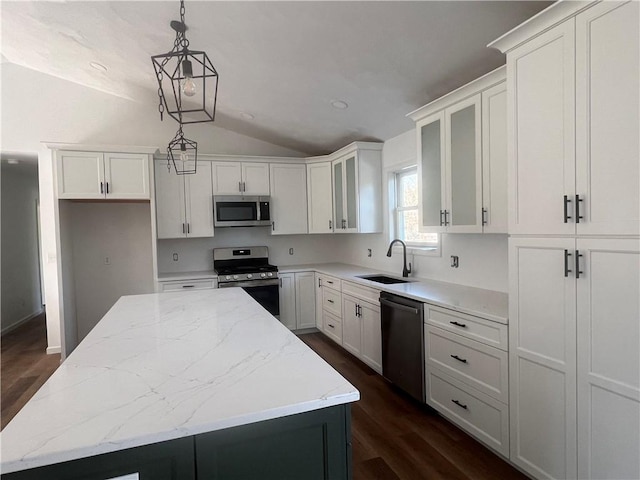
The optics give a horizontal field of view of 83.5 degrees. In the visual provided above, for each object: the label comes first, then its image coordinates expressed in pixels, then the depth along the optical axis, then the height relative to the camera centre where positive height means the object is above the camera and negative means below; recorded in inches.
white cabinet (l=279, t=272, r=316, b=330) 183.3 -35.0
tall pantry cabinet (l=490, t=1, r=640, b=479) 56.8 -2.7
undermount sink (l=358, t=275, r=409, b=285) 144.2 -19.9
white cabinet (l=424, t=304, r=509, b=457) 81.6 -36.4
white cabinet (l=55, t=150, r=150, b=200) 151.3 +26.8
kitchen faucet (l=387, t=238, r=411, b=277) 143.1 -12.7
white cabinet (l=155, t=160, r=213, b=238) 168.4 +15.5
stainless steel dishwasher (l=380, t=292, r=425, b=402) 106.0 -35.6
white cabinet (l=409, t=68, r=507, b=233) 90.3 +19.8
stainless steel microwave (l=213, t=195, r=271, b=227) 175.8 +11.4
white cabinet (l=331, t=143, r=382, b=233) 161.9 +20.0
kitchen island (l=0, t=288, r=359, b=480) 34.3 -19.1
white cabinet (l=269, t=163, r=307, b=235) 189.6 +18.6
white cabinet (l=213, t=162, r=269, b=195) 178.4 +28.4
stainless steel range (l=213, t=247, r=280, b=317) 171.9 -20.1
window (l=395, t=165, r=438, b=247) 147.9 +8.9
